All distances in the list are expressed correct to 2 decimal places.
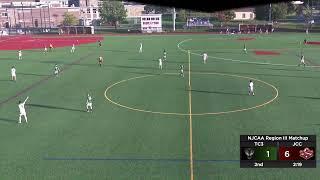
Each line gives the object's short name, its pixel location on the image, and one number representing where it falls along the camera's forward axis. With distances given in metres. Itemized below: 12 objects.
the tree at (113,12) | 123.88
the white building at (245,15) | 158.75
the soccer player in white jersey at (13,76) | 42.05
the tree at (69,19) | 129.26
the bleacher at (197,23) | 111.94
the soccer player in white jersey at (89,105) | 30.17
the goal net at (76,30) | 104.21
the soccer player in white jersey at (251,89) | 33.91
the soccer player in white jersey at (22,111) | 27.40
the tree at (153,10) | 185.85
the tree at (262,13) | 120.19
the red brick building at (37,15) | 141.38
